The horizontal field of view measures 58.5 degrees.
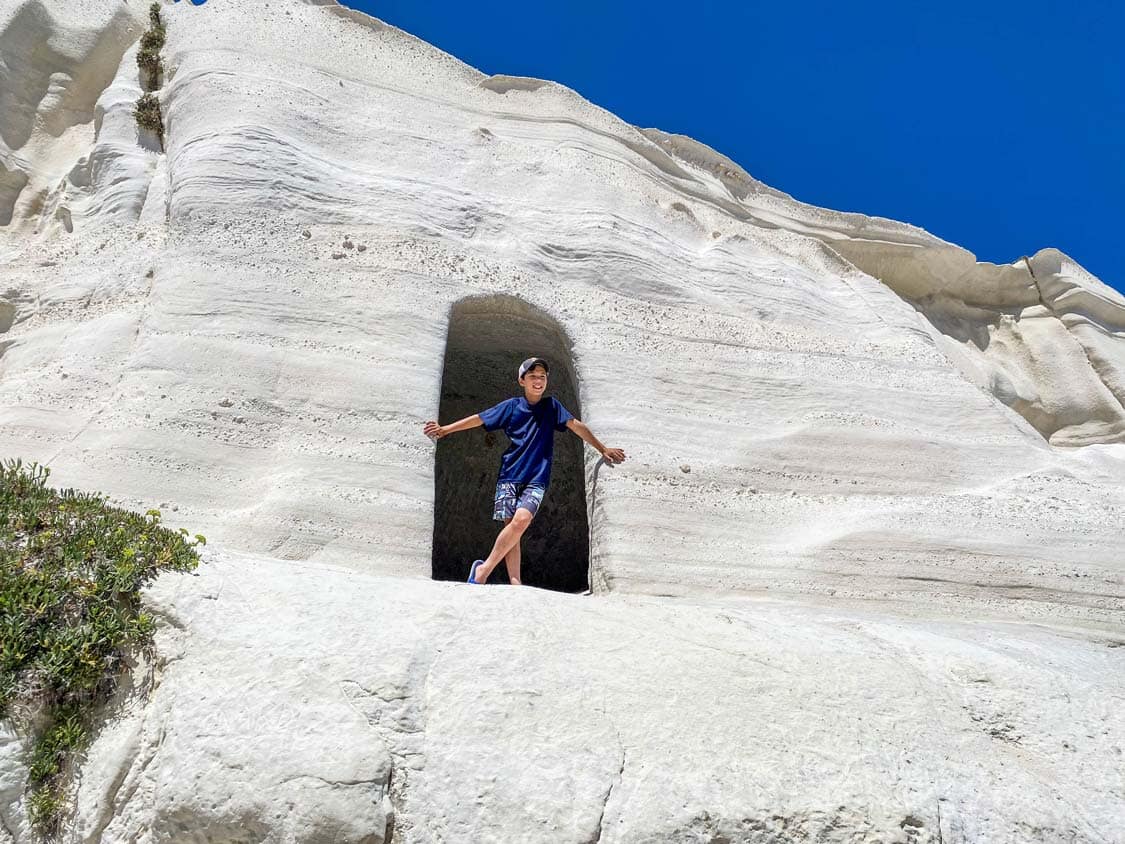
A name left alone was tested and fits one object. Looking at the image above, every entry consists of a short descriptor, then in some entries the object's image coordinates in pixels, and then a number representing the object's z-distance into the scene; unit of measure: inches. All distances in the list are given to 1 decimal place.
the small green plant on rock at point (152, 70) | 385.1
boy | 239.5
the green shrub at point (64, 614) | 144.8
